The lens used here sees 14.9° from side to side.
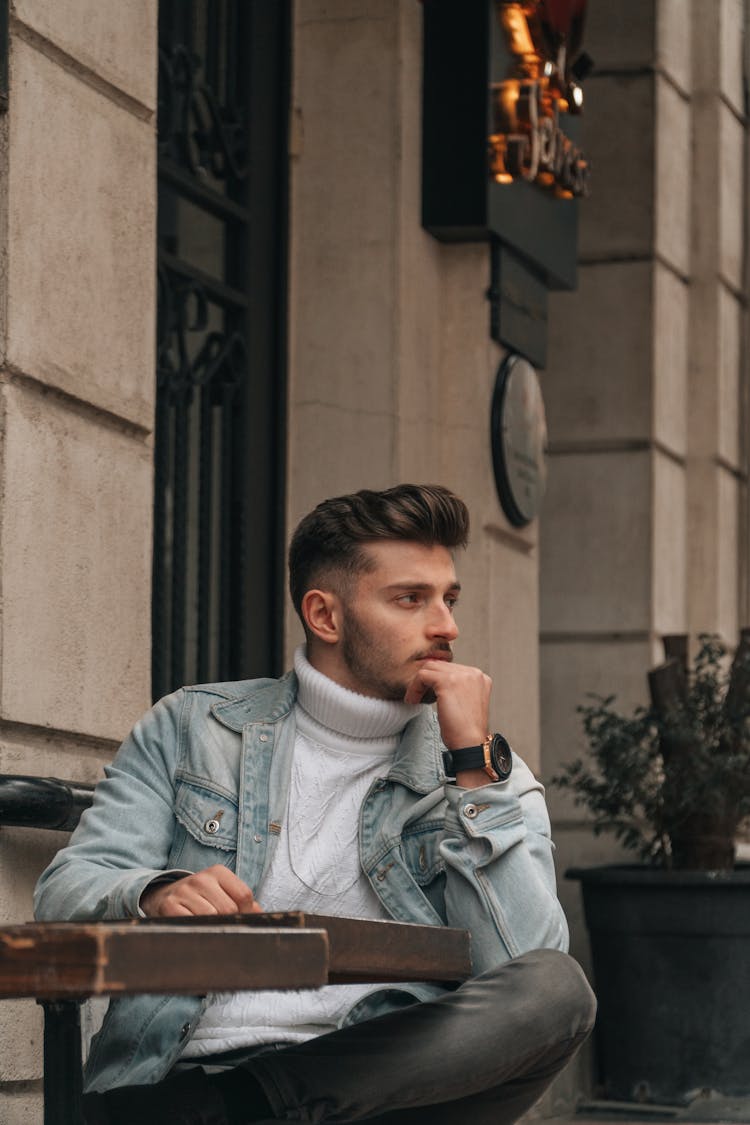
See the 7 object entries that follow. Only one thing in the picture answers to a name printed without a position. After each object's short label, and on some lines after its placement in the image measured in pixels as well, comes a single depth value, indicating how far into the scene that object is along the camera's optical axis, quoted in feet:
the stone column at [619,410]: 36.70
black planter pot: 29.98
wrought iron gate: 24.60
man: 12.92
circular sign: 30.03
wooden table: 9.84
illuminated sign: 29.08
